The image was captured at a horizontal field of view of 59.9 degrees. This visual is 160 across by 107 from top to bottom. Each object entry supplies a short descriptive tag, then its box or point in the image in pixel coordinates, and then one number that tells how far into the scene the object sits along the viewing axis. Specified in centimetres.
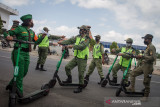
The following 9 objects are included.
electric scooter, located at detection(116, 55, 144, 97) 486
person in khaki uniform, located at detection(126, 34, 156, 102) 447
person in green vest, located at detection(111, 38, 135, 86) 627
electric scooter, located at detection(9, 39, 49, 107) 287
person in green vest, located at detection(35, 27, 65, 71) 817
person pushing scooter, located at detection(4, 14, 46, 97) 345
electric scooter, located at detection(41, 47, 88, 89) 455
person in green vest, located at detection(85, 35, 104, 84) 669
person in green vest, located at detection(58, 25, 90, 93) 494
